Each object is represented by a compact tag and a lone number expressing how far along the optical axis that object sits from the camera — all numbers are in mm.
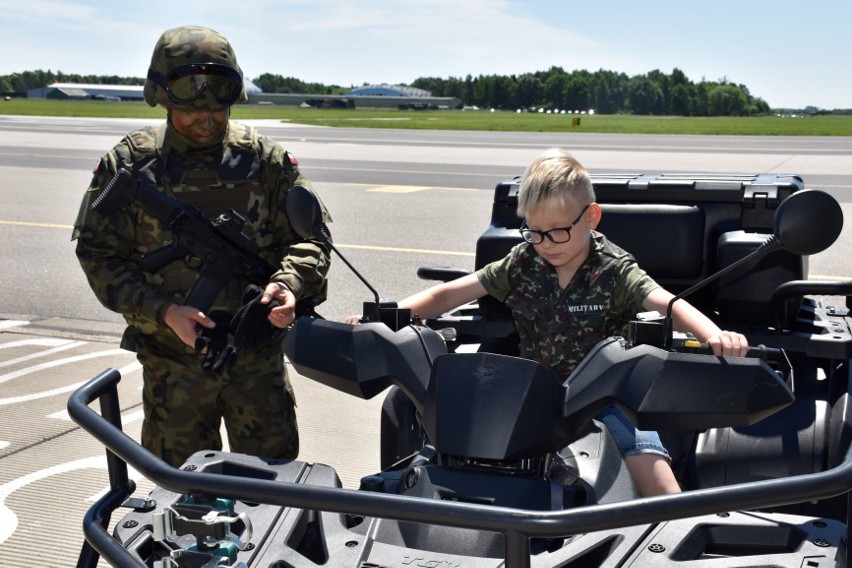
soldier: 3561
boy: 2820
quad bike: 1900
